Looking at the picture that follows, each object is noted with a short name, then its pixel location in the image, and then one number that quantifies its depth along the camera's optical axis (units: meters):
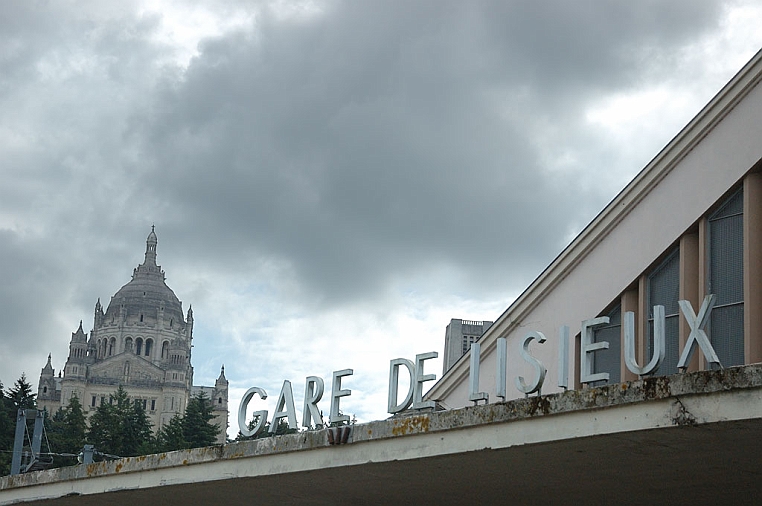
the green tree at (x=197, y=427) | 114.25
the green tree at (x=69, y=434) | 111.81
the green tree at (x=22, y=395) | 119.94
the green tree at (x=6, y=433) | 97.30
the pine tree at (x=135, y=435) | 116.65
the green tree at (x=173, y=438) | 111.73
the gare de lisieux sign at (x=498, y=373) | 12.68
